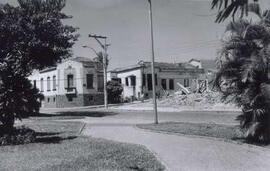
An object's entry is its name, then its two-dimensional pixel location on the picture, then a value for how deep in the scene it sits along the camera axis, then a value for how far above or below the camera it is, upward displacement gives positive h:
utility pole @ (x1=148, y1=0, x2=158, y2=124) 20.20 +2.47
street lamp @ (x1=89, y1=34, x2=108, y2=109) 38.66 +5.68
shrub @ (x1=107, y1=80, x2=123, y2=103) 52.50 +1.16
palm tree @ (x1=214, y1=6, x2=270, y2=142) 11.17 +0.71
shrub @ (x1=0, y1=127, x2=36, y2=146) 13.52 -1.29
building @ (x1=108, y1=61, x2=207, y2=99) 55.56 +3.36
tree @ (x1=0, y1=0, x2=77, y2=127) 29.55 +5.76
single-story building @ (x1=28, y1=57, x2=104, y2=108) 53.62 +2.49
